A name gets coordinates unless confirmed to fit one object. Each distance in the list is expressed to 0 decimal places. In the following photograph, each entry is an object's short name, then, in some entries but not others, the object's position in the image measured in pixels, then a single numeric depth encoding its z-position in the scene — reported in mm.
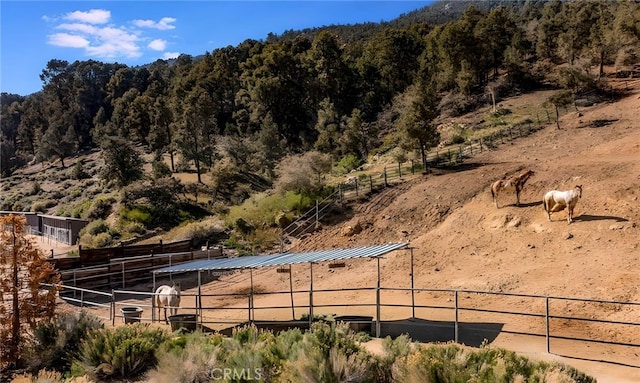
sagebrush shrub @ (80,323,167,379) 10422
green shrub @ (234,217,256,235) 28781
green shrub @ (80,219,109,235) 34281
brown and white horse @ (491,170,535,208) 23469
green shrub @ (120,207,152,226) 35875
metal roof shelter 13632
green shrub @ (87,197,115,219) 39438
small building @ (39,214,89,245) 35156
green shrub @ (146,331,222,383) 9203
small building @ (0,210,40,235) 40528
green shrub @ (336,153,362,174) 40144
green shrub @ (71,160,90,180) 65375
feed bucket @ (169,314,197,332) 13562
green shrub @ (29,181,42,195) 62531
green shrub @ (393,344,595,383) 7457
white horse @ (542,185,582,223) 20438
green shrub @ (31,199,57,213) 53169
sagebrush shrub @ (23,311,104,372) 11414
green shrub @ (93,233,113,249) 31438
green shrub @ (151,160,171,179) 45594
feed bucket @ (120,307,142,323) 14297
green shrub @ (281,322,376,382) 8297
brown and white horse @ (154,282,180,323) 15289
